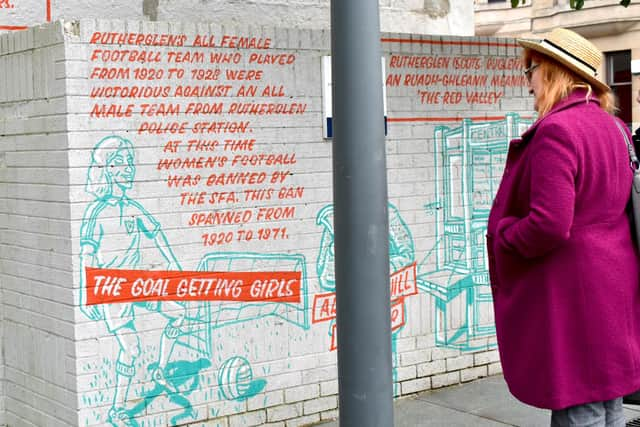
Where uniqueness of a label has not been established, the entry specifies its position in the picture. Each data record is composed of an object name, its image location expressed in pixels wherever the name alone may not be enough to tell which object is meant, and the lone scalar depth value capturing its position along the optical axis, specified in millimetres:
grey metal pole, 3738
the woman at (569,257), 3568
